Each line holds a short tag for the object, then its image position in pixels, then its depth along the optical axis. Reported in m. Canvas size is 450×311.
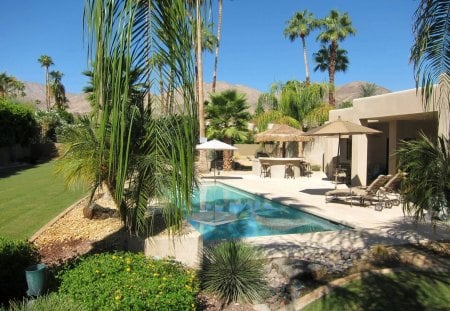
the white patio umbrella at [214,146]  21.20
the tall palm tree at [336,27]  39.38
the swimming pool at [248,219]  10.83
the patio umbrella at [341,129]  14.13
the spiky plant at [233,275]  5.80
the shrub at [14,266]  4.73
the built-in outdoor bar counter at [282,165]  22.83
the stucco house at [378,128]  14.48
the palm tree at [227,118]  27.06
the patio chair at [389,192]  12.77
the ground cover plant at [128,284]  3.84
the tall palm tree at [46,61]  67.19
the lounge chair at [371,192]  12.91
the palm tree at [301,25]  42.19
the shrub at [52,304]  3.58
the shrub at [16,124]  26.27
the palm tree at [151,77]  2.74
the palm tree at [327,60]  44.53
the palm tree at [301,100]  27.83
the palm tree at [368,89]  71.41
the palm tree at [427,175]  6.79
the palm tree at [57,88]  62.05
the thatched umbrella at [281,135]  22.42
